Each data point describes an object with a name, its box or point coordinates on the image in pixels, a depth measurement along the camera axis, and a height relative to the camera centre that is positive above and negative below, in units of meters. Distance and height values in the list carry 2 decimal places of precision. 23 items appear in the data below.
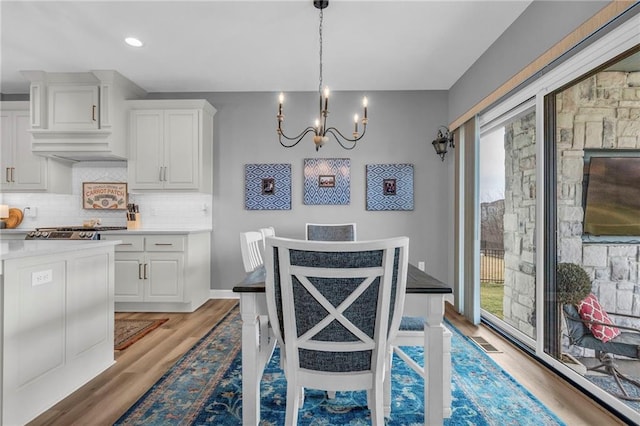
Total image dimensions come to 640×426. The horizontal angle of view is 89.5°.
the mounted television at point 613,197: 1.81 +0.11
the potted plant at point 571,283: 2.11 -0.45
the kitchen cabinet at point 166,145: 3.75 +0.81
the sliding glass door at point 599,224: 1.83 -0.05
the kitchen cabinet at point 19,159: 3.83 +0.65
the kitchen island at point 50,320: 1.57 -0.61
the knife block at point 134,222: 3.95 -0.10
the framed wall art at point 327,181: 4.04 +0.42
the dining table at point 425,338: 1.46 -0.56
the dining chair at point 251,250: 1.95 -0.23
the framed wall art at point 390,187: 4.03 +0.35
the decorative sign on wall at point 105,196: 4.07 +0.22
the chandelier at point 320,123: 2.21 +0.67
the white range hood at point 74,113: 3.53 +1.10
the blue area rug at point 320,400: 1.70 -1.08
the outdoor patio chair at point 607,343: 1.81 -0.76
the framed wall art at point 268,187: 4.05 +0.34
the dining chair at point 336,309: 1.18 -0.36
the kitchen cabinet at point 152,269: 3.51 -0.60
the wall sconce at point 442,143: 3.89 +0.88
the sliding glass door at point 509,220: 2.81 -0.05
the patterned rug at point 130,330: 2.73 -1.08
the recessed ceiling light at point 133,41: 2.86 +1.55
